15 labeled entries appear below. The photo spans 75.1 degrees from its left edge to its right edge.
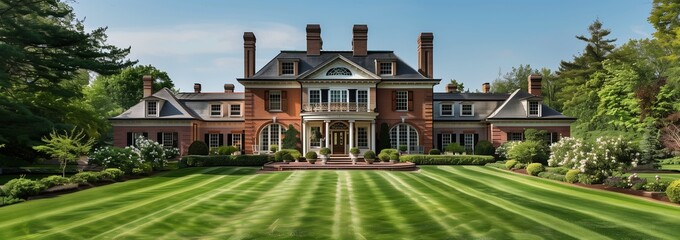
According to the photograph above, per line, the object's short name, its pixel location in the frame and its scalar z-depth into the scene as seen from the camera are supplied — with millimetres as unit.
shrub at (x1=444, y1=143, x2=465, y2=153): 39062
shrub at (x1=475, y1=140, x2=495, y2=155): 37438
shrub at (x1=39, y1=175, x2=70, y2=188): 17109
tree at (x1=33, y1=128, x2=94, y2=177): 20188
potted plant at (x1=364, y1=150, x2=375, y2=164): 31547
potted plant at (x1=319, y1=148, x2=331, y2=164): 31875
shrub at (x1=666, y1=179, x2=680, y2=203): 13777
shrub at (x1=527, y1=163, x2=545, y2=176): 24422
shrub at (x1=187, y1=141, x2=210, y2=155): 35991
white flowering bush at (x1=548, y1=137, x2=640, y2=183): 19000
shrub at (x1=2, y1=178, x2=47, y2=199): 15234
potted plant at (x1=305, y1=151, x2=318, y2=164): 32278
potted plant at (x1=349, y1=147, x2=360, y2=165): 32406
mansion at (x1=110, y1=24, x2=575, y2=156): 37750
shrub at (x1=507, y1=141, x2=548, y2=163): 29797
